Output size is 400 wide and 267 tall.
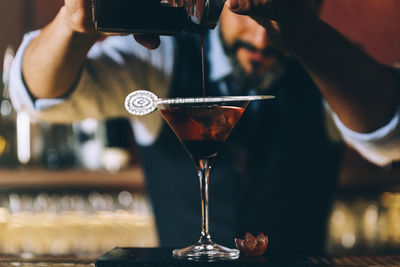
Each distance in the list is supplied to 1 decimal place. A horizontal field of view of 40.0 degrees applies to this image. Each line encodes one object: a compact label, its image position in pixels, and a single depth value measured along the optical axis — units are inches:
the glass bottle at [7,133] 110.0
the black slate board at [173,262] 37.5
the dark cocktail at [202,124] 40.3
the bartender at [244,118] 65.9
